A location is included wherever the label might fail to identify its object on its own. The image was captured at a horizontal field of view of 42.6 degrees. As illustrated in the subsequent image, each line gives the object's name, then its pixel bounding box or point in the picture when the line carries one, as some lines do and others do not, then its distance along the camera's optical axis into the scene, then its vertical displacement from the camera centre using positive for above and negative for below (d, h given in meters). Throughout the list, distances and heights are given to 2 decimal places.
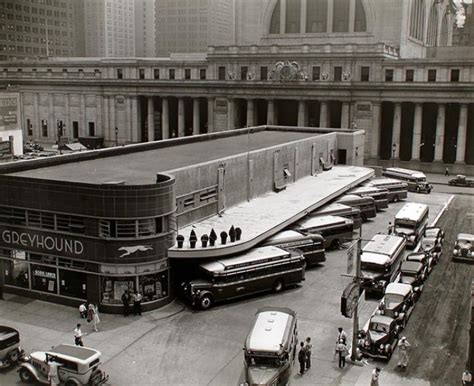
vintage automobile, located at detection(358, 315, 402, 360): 31.53 -13.12
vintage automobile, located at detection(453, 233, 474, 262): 49.28 -13.09
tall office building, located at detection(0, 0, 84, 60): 142.62 +13.10
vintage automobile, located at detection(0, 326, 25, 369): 29.38 -12.86
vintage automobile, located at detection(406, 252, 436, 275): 43.84 -12.37
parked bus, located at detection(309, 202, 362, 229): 54.44 -11.30
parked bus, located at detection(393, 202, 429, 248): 51.59 -11.90
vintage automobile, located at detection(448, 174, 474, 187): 84.25 -12.99
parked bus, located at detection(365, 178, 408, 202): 72.38 -11.97
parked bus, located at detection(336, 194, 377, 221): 61.61 -11.94
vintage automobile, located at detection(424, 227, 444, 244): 51.40 -12.38
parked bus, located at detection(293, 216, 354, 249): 49.53 -11.64
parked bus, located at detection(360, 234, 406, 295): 40.25 -11.95
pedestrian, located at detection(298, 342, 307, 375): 29.56 -13.16
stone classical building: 94.06 -0.45
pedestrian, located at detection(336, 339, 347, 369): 30.28 -13.15
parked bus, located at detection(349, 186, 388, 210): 66.69 -11.78
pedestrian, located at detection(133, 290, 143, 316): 36.12 -13.06
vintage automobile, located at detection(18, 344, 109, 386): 27.17 -12.80
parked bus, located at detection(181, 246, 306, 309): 37.28 -12.08
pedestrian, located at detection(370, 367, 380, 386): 26.98 -12.79
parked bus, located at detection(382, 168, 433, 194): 78.88 -12.19
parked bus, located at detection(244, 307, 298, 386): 26.59 -11.84
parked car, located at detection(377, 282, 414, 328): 34.78 -12.56
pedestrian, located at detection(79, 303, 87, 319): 35.41 -13.25
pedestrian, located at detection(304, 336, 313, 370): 29.70 -12.94
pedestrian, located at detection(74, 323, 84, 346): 31.17 -12.94
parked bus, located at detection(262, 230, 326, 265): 44.28 -11.64
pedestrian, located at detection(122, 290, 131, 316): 36.19 -13.08
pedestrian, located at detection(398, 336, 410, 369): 30.20 -13.14
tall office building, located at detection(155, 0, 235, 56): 197.88 +19.23
